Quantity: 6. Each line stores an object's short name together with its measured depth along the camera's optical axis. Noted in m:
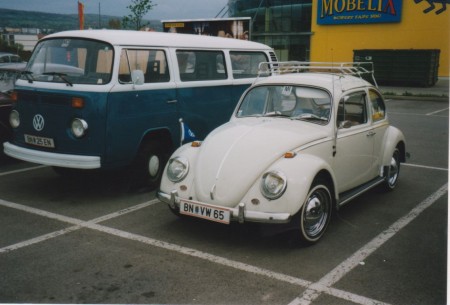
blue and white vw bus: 5.88
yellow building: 26.23
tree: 22.62
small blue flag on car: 6.71
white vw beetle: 4.47
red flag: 10.67
